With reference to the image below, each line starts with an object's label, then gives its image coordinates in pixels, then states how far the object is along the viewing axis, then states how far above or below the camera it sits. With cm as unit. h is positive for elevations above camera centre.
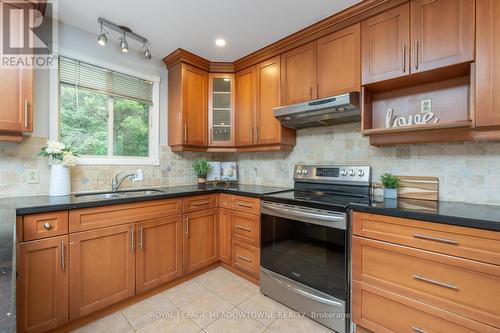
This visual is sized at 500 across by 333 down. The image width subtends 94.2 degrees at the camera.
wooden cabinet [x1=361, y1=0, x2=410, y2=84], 169 +92
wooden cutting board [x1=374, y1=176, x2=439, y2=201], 180 -18
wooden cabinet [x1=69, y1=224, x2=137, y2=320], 166 -79
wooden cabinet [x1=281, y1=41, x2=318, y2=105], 217 +89
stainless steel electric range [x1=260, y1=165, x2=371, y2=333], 163 -62
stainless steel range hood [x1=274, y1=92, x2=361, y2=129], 188 +48
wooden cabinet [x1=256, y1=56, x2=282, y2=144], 249 +71
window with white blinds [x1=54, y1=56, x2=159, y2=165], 216 +53
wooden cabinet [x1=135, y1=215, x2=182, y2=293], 199 -79
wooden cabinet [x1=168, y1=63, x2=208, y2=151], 267 +69
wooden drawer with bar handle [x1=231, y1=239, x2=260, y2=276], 227 -94
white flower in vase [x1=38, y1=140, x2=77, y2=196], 187 -1
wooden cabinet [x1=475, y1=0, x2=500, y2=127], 138 +62
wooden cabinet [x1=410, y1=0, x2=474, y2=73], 146 +88
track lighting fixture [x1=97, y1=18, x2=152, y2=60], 199 +123
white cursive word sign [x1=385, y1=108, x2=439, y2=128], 179 +37
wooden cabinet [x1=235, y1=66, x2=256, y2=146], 271 +70
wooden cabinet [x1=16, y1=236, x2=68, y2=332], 144 -78
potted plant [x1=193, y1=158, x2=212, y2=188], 289 -5
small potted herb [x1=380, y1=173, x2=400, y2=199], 181 -16
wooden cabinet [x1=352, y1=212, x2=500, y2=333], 119 -64
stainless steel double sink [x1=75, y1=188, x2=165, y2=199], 207 -28
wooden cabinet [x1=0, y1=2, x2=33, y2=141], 163 +48
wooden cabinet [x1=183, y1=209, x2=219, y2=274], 233 -79
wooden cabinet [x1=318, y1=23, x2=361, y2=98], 191 +89
